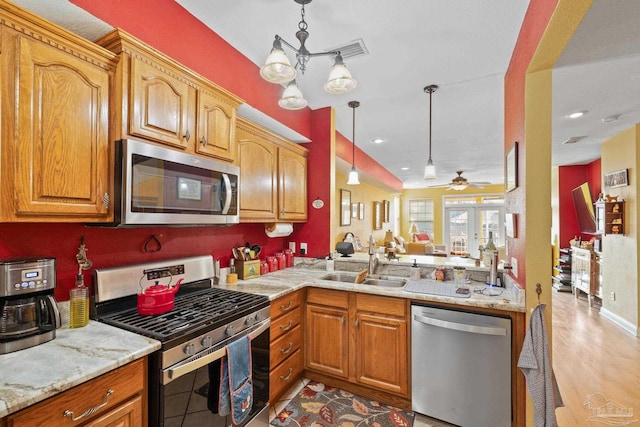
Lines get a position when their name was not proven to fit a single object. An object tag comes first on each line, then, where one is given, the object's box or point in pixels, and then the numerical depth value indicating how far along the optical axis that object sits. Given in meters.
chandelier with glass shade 1.52
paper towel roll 2.89
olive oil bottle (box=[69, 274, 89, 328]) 1.42
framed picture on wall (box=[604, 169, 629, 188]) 3.78
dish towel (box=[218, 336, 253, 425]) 1.55
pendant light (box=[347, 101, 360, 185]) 3.09
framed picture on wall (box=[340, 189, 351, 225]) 6.03
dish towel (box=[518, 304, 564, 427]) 1.54
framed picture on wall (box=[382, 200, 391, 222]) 8.88
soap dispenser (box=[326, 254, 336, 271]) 2.96
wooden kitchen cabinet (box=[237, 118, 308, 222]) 2.37
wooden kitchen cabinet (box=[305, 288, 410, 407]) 2.15
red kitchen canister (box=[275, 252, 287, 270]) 3.00
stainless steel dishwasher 1.82
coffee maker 1.16
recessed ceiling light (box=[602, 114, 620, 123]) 3.29
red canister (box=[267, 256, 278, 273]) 2.86
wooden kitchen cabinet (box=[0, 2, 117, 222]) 1.12
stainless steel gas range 1.31
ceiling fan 5.58
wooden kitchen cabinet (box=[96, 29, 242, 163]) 1.44
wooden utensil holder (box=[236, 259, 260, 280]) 2.53
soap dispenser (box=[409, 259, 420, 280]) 2.64
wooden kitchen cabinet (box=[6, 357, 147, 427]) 0.94
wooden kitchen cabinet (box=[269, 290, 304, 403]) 2.11
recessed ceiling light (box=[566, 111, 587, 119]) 3.15
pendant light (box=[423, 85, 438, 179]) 3.32
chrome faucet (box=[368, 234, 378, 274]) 2.82
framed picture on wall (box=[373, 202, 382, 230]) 8.22
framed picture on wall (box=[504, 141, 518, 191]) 1.98
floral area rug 2.00
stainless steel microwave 1.41
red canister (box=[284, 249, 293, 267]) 3.14
